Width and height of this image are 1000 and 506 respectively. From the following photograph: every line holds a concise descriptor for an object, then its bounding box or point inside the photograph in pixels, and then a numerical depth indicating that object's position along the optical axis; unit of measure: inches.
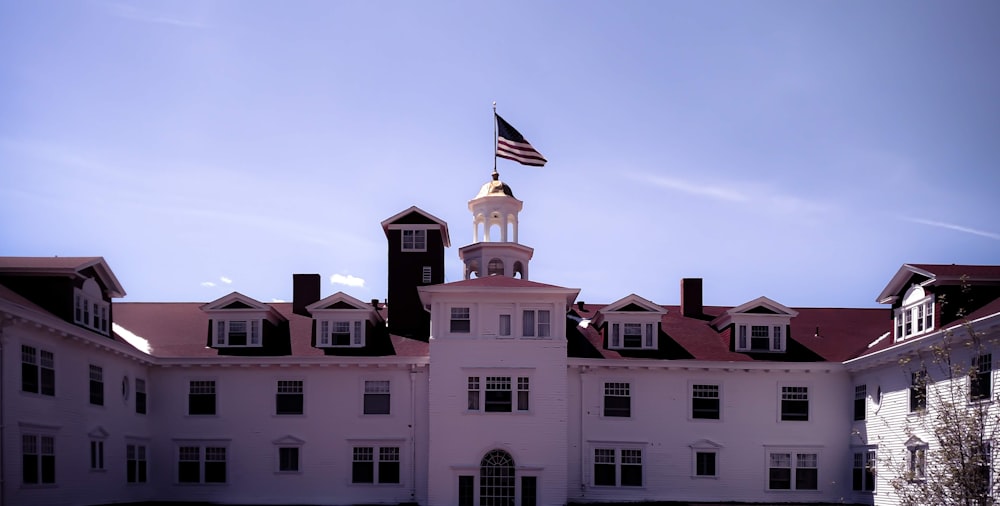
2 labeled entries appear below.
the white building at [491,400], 1643.7
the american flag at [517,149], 1843.0
